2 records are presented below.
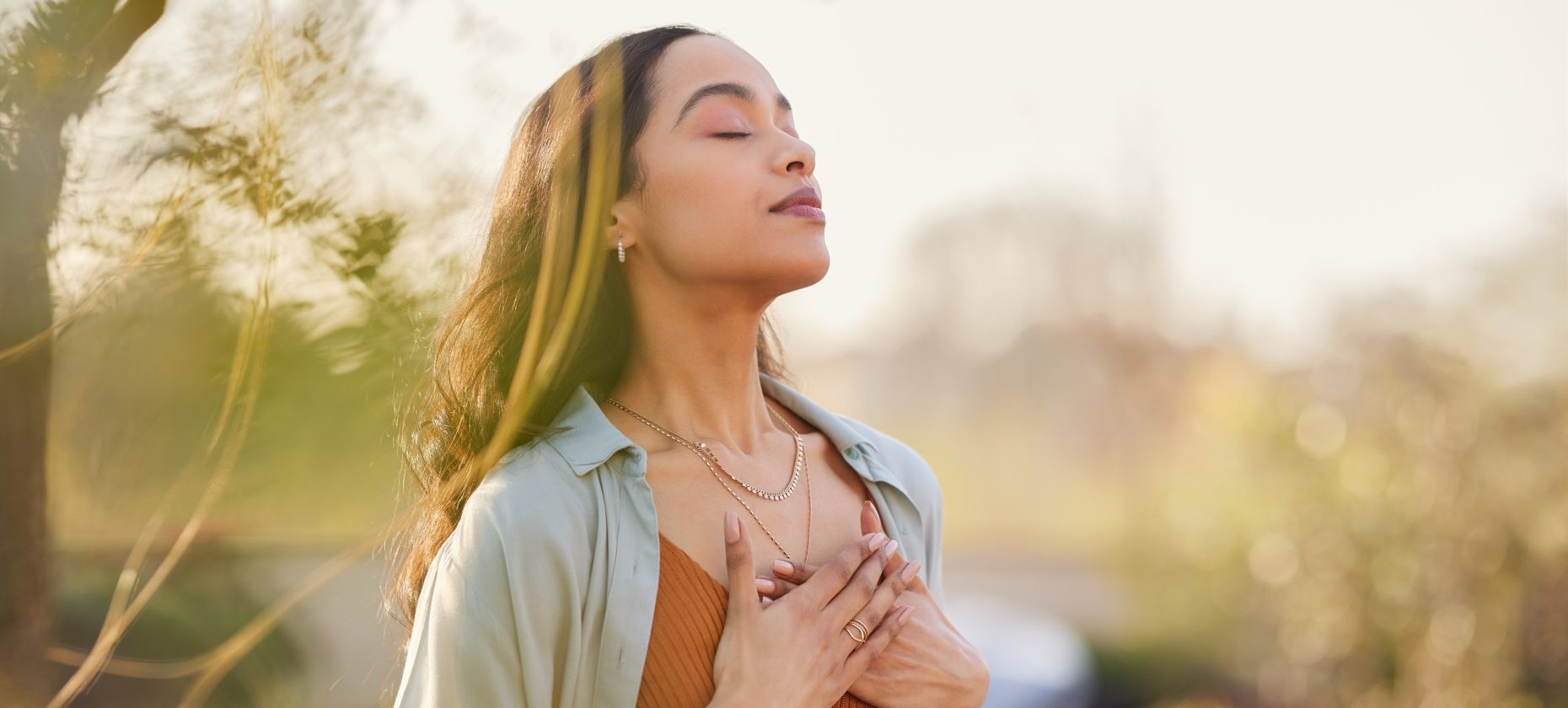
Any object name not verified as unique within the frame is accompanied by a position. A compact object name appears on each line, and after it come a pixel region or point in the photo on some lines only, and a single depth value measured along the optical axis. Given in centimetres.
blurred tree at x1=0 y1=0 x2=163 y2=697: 149
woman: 154
